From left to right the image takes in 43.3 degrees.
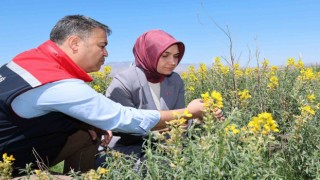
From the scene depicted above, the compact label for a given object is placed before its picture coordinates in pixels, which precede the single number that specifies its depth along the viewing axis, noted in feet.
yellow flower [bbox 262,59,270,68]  14.08
